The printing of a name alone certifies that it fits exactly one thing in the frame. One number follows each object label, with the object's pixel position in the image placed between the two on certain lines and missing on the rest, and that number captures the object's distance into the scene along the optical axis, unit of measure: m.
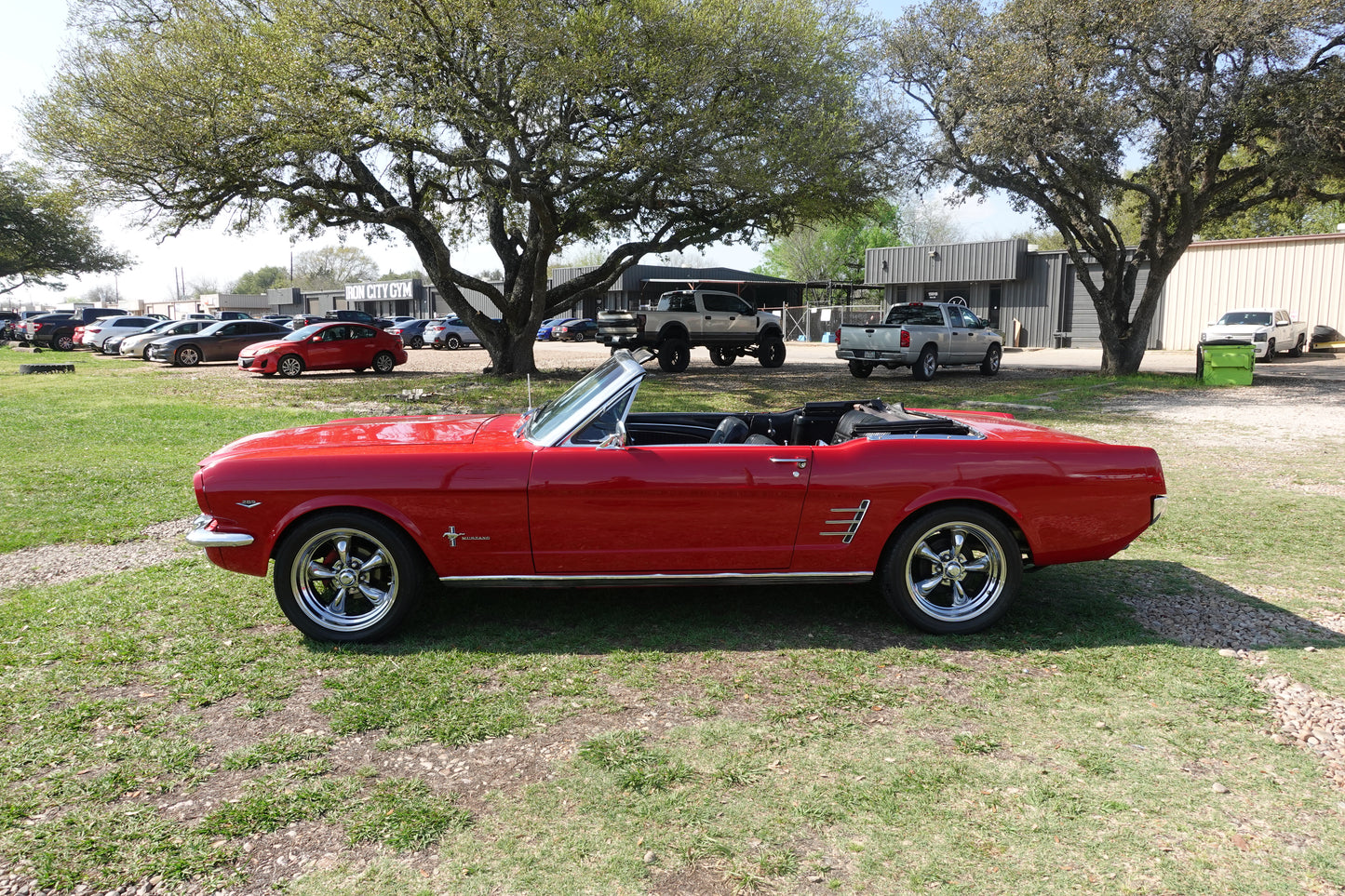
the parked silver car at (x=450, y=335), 39.50
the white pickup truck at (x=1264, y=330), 28.02
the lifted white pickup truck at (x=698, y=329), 24.50
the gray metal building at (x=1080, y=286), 31.45
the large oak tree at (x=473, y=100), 16.73
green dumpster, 19.86
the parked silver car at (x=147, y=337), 30.00
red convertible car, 4.44
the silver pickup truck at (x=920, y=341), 21.70
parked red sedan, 23.91
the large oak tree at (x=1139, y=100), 16.94
